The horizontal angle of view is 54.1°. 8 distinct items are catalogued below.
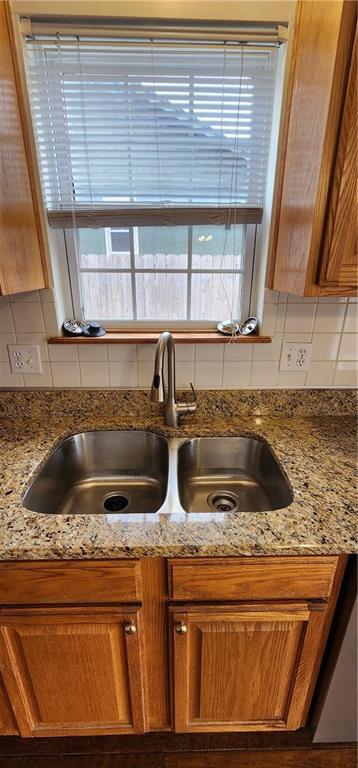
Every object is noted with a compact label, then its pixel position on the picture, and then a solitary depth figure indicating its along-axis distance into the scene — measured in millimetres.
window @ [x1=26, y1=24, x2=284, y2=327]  1011
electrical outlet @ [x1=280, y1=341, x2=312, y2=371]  1247
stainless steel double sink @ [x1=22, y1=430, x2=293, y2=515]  1148
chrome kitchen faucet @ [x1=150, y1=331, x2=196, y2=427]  1035
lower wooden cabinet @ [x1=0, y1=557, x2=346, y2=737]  819
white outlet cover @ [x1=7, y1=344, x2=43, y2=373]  1229
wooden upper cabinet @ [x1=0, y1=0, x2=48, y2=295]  897
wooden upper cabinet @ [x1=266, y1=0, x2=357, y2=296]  758
